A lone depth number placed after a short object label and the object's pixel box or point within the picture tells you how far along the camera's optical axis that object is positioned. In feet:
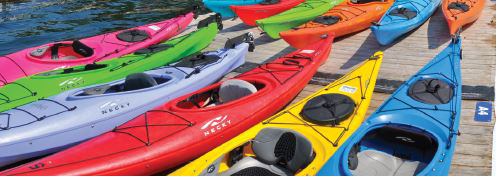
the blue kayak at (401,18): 24.03
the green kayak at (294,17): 27.30
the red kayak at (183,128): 13.72
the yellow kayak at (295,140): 12.42
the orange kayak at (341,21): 24.82
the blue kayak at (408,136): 12.50
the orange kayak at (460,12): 24.80
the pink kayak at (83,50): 22.30
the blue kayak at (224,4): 34.63
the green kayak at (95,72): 18.72
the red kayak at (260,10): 30.66
